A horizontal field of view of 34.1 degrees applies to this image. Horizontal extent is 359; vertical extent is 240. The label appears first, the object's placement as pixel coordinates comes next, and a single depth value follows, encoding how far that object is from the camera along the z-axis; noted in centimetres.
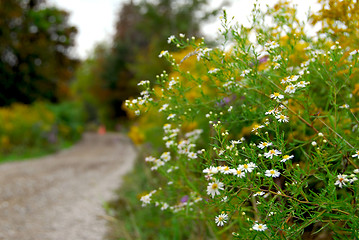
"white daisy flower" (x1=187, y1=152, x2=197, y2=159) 84
